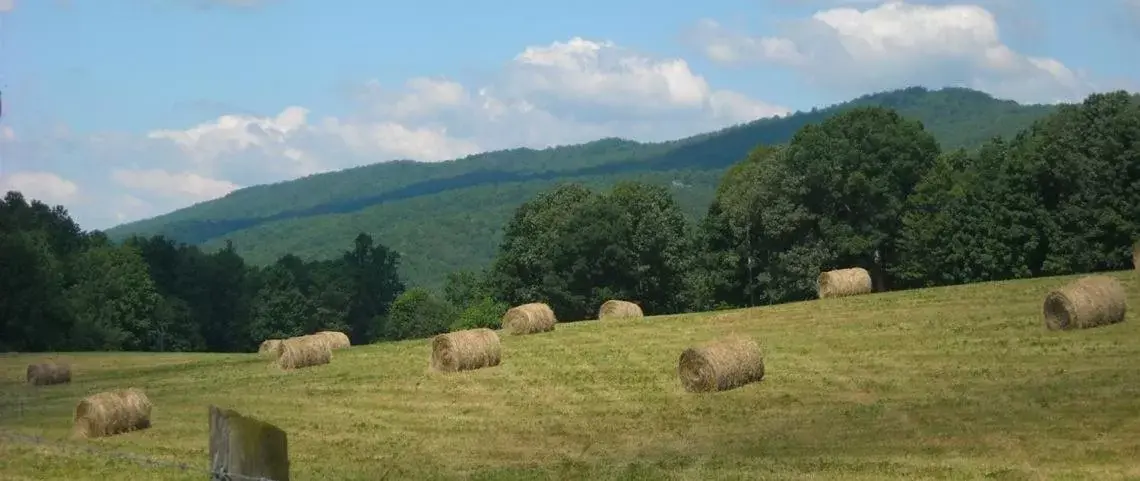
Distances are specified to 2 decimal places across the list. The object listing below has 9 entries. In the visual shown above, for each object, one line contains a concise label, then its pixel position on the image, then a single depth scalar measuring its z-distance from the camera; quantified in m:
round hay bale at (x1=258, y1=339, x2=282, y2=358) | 53.88
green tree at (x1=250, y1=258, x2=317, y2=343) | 128.00
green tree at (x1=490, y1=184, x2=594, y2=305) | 91.25
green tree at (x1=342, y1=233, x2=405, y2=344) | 146.59
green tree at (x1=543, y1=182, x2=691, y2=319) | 88.00
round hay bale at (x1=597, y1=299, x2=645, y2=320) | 56.09
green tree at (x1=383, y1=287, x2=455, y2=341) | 117.81
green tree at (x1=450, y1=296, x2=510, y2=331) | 87.00
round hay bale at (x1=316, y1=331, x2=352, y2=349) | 55.03
